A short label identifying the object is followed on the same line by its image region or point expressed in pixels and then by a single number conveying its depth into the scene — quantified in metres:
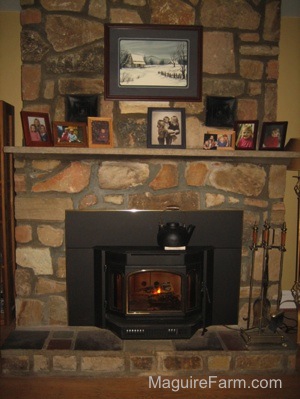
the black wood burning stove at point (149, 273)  2.32
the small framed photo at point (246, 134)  2.39
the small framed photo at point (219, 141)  2.39
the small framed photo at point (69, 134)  2.31
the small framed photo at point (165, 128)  2.38
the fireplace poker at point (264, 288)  2.30
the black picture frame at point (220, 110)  2.41
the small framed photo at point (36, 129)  2.28
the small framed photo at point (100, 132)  2.31
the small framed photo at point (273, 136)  2.37
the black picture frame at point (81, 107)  2.37
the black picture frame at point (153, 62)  2.36
